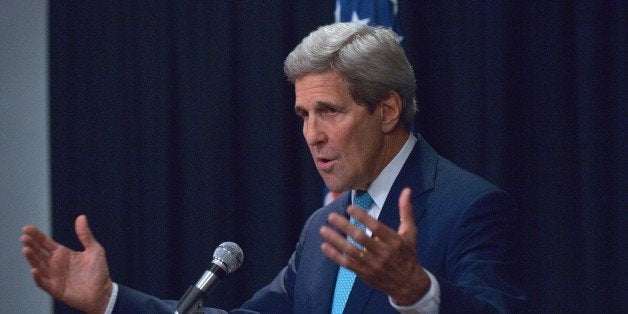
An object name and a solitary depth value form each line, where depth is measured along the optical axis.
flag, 6.33
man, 5.31
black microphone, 5.27
